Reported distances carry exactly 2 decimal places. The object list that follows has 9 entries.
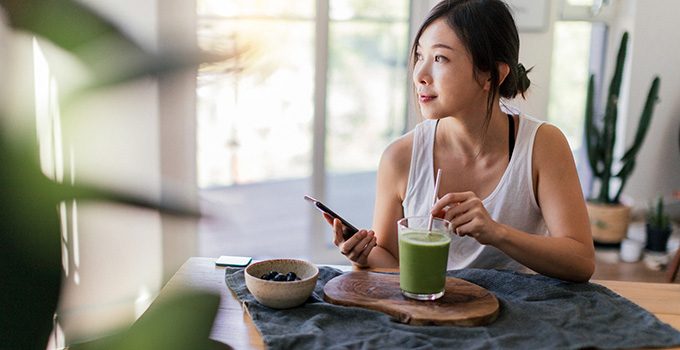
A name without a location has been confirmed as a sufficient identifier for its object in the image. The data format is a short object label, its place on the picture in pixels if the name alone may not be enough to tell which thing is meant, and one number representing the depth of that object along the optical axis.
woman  1.33
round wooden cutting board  1.06
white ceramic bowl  1.09
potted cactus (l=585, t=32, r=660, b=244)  3.46
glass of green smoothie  1.14
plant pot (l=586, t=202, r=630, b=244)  3.51
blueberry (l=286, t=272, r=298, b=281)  1.14
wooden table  0.98
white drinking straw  1.19
